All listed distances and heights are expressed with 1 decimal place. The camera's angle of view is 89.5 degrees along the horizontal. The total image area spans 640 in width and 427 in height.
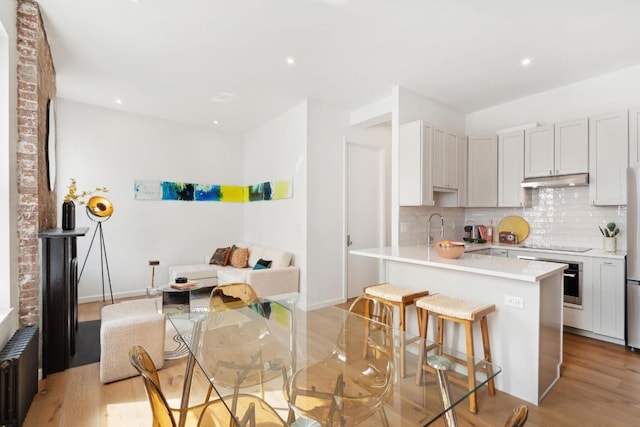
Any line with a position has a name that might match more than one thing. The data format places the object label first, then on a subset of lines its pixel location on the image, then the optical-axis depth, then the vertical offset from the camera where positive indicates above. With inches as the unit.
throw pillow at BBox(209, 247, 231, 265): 217.0 -30.2
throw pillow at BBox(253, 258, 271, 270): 188.1 -30.9
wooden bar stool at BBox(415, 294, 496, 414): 85.6 -28.0
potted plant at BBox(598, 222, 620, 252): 137.3 -9.9
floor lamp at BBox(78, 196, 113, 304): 169.9 -2.4
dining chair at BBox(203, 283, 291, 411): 62.1 -31.3
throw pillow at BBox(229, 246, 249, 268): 210.8 -30.2
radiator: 72.5 -39.9
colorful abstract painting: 206.7 +14.5
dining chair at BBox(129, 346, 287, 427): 42.6 -28.9
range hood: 145.7 +15.3
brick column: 94.9 +14.9
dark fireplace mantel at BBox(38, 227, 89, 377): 102.0 -28.4
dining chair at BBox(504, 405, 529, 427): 34.1 -22.0
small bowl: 108.7 -12.6
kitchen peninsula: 87.3 -28.0
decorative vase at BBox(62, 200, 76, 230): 118.3 -1.7
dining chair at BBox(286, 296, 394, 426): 54.1 -33.3
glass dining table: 53.3 -32.1
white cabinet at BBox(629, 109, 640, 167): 131.5 +31.1
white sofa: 173.8 -36.0
